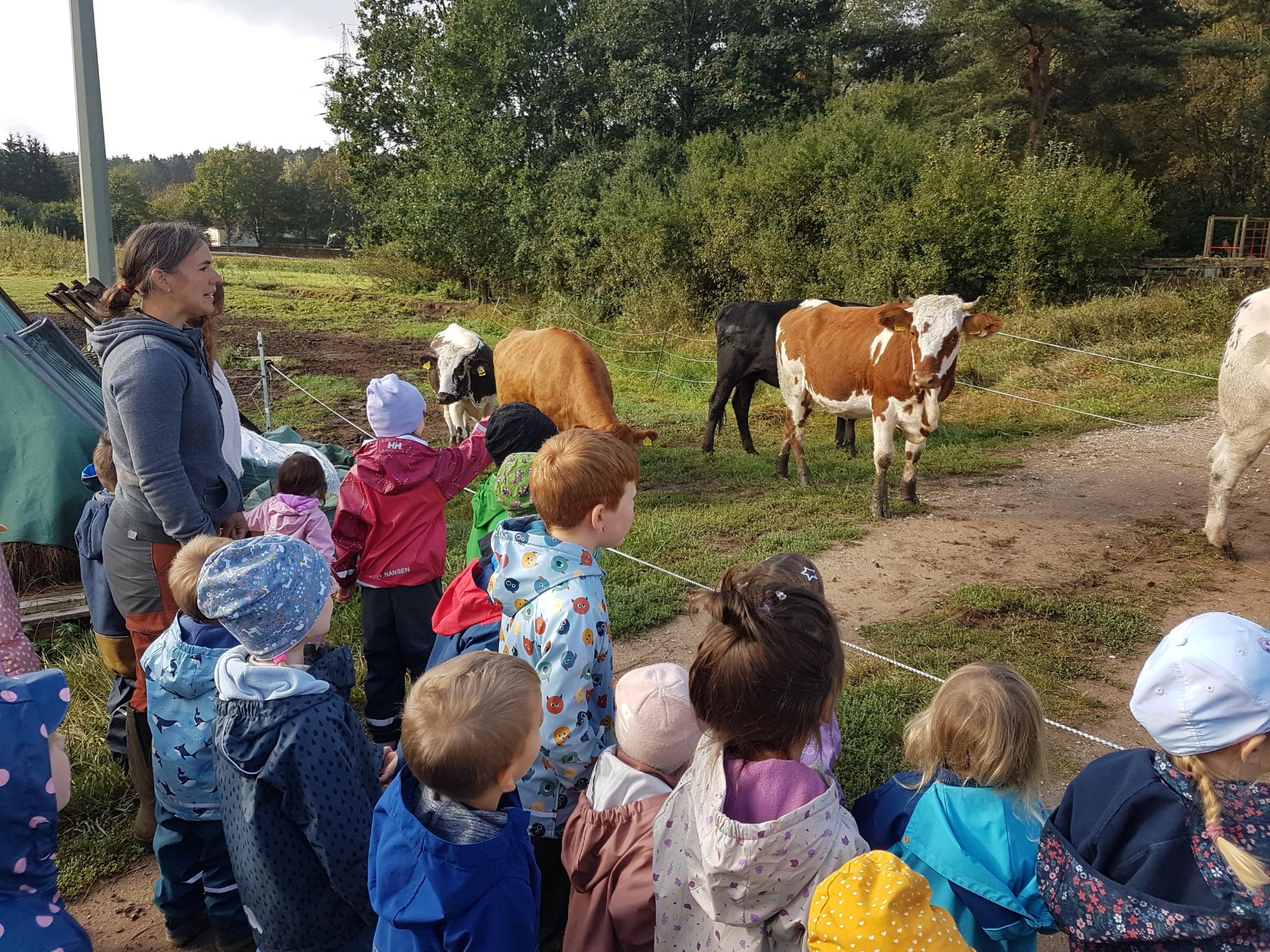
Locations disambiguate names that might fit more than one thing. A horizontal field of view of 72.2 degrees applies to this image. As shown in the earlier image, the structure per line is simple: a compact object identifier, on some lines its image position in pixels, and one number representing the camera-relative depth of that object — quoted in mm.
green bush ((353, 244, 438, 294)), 32438
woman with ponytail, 2764
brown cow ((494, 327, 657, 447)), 7246
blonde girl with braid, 1515
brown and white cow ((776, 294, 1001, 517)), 7180
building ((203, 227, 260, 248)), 74938
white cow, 6176
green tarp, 4988
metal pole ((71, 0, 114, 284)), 4656
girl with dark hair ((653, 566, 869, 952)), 1713
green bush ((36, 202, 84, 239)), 51281
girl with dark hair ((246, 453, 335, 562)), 3828
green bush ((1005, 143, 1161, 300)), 15359
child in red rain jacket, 3494
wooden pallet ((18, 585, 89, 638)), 4809
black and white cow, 9055
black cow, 10078
